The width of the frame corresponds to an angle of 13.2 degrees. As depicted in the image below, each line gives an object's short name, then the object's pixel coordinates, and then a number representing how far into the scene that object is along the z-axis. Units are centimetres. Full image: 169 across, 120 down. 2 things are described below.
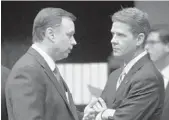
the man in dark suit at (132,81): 332
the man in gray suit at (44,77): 320
